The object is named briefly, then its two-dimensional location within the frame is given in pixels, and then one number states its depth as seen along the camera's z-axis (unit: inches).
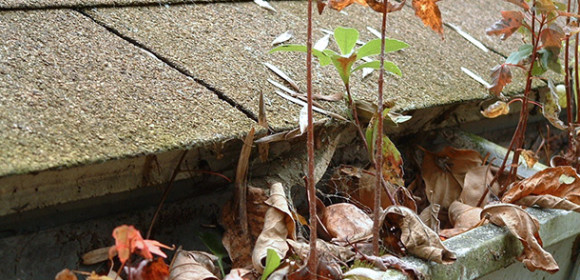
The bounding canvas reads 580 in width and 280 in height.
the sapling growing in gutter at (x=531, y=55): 38.3
